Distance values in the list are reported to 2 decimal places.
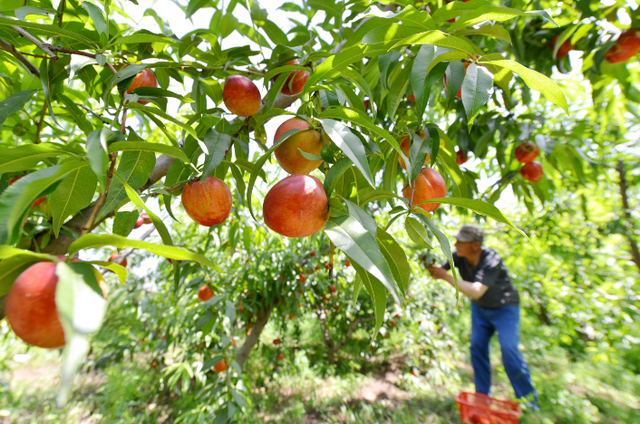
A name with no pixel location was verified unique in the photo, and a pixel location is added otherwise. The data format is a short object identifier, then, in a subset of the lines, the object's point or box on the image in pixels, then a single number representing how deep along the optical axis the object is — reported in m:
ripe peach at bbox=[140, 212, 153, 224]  1.65
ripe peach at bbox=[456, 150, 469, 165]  1.43
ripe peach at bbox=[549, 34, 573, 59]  1.40
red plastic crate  2.07
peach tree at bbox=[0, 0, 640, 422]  0.29
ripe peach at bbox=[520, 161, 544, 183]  1.52
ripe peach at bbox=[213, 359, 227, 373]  1.90
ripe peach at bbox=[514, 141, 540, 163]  1.46
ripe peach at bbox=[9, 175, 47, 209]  0.93
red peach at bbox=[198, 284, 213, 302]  1.84
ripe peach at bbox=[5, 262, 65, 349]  0.28
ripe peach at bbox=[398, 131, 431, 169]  0.68
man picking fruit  2.39
